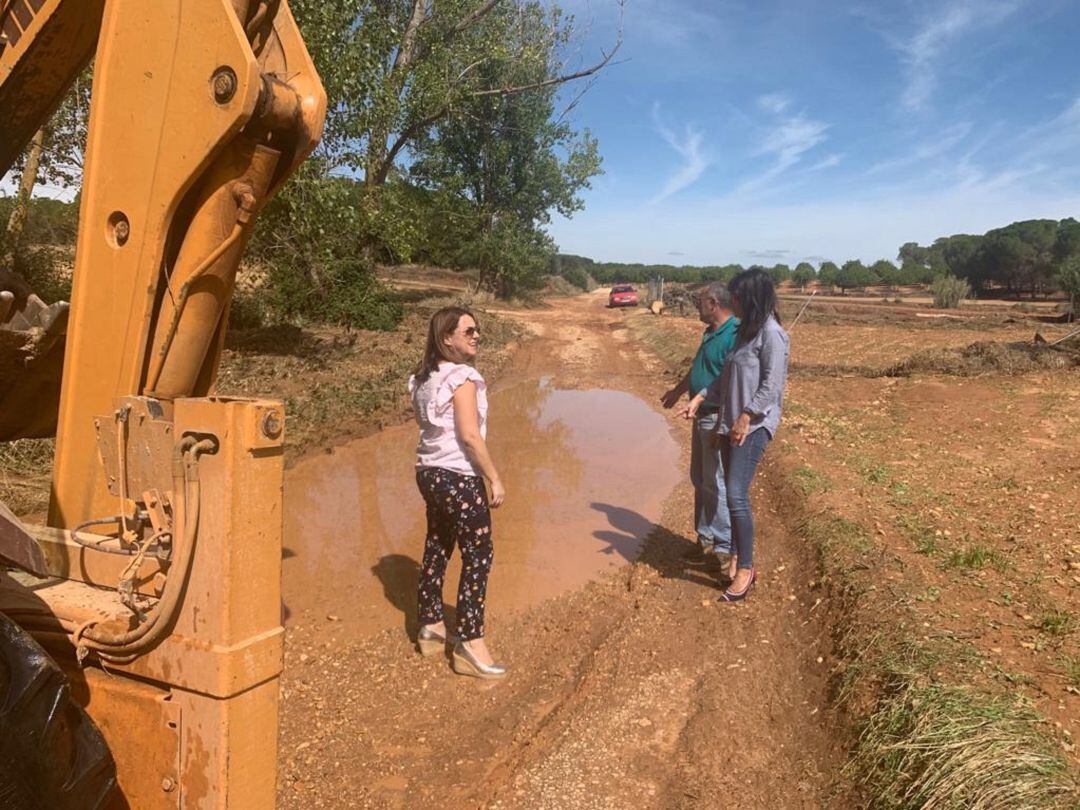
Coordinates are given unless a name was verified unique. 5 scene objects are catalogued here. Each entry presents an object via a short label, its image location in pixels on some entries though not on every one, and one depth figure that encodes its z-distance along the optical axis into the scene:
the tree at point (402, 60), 12.00
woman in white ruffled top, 4.08
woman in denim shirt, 4.84
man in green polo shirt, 5.43
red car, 41.05
